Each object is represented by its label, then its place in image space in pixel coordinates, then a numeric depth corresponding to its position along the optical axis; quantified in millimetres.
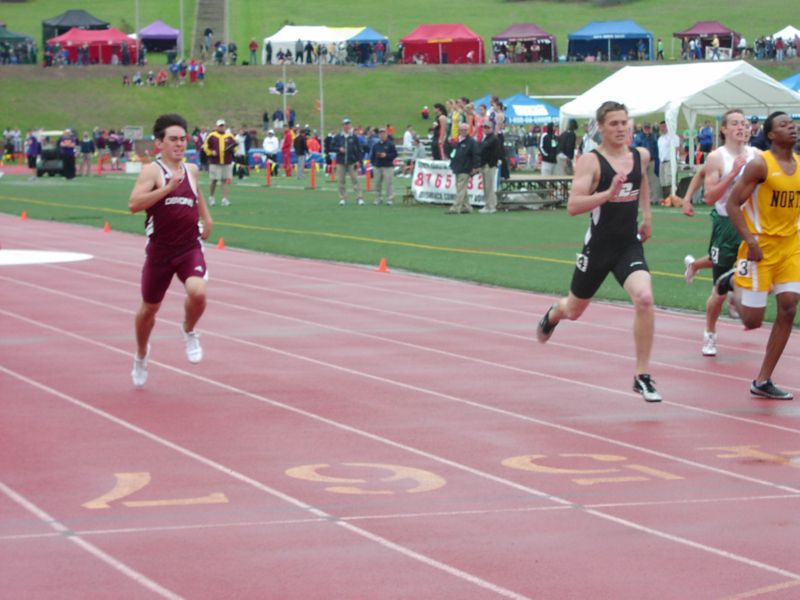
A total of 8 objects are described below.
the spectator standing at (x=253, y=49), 87362
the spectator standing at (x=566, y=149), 39738
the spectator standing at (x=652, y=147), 34875
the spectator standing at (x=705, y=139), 51625
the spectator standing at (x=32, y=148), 57134
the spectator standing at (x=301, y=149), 53397
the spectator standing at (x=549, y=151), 40312
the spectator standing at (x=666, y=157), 34812
